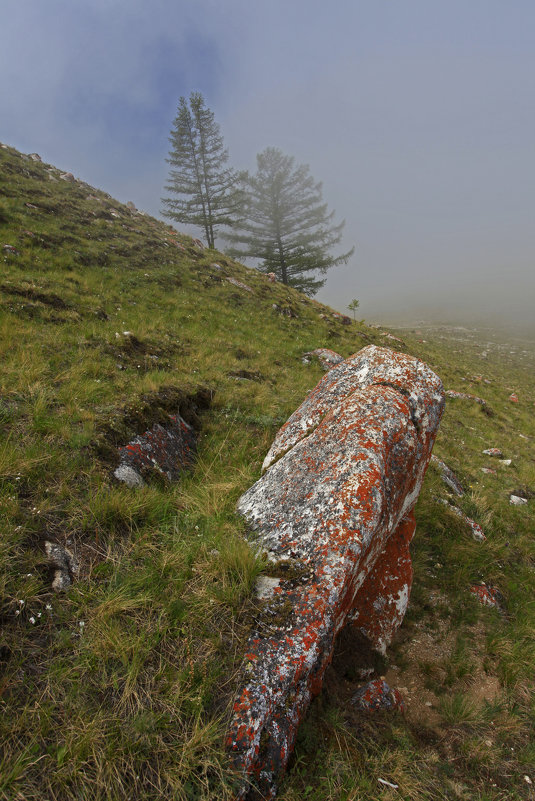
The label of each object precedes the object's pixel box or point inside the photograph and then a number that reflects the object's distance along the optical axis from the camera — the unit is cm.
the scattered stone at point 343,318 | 2062
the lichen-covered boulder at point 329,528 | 232
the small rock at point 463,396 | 1427
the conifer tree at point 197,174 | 3041
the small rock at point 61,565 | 271
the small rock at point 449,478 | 673
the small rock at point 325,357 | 1267
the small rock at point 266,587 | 288
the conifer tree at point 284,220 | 2872
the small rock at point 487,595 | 447
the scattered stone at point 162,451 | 440
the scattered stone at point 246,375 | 900
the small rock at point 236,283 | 1902
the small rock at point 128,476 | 404
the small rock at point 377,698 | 279
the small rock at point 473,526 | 554
